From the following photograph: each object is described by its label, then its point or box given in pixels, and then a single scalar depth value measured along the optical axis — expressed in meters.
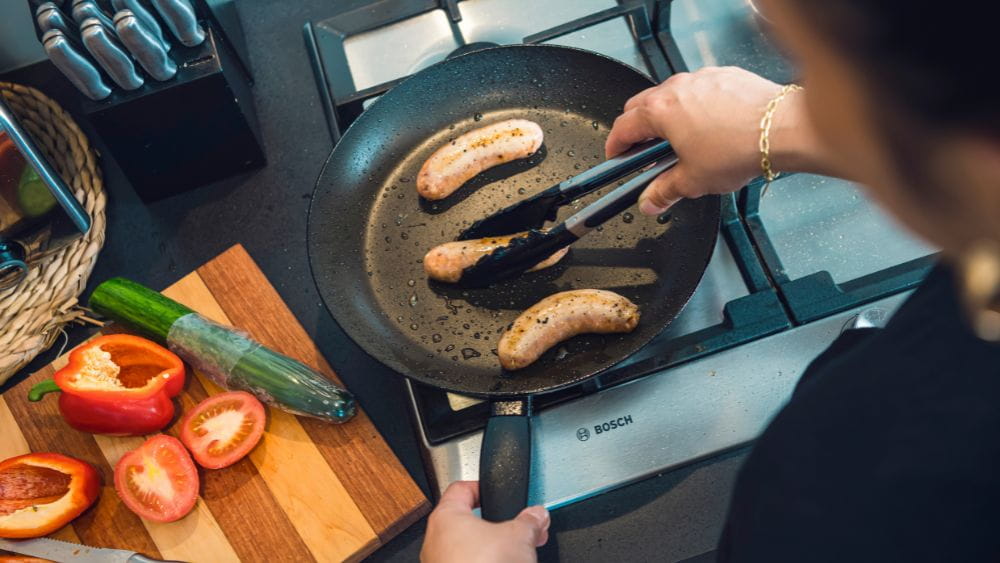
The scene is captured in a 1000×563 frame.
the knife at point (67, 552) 1.08
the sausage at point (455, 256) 1.14
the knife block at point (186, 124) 1.24
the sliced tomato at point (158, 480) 1.12
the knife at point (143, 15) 1.16
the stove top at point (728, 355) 1.14
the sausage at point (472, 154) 1.22
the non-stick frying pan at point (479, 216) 1.09
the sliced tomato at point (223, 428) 1.15
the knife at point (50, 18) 1.12
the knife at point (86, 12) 1.14
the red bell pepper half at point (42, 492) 1.09
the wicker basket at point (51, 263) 1.29
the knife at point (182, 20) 1.18
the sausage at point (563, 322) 1.07
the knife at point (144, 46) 1.13
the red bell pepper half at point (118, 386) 1.14
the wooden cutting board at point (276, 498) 1.13
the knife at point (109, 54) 1.11
